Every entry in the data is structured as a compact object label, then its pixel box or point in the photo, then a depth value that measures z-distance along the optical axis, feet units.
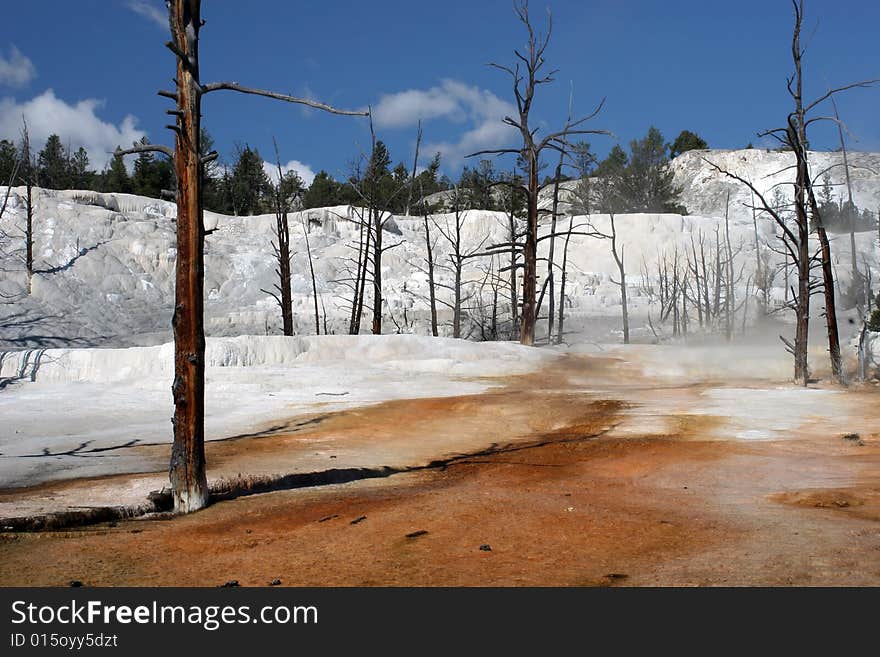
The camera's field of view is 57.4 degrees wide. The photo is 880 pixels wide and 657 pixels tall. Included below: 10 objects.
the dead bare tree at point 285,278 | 99.66
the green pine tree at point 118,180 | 218.38
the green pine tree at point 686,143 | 296.92
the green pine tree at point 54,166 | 214.69
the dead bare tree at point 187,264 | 26.78
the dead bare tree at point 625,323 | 113.29
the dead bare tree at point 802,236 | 57.00
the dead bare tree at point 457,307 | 113.59
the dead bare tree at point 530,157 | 83.97
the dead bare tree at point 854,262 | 64.43
